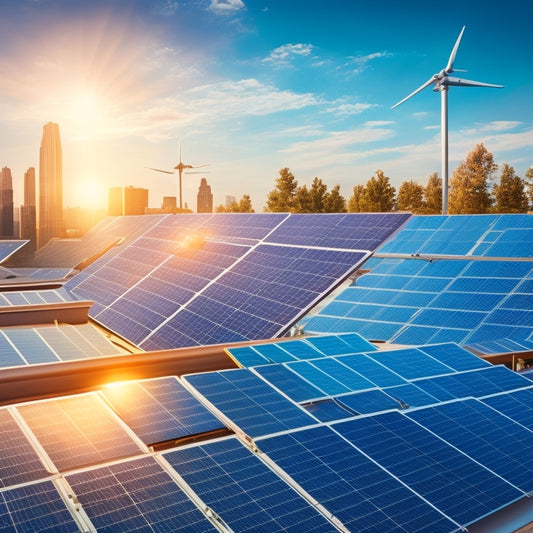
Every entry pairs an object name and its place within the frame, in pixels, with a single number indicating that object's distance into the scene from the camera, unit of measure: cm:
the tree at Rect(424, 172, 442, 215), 10202
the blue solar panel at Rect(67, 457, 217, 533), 764
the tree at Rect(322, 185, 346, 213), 10262
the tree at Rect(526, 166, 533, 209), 9094
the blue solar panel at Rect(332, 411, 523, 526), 935
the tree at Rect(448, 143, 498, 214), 9231
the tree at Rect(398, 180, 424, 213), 10662
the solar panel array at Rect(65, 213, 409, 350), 2241
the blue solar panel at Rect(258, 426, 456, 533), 856
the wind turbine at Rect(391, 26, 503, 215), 5481
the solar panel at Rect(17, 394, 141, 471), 893
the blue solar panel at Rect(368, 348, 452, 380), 1448
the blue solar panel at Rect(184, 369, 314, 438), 1060
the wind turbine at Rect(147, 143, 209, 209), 8706
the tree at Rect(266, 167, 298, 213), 9881
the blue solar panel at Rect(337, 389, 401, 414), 1195
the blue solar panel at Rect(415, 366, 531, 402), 1362
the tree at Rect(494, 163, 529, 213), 8988
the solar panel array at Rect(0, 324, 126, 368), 1755
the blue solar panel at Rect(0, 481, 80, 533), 725
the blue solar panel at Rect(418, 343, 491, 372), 1582
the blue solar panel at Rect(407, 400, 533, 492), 1066
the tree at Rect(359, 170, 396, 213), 9469
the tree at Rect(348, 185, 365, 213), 11254
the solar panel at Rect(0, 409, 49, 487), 818
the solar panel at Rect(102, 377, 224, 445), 998
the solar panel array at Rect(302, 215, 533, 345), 2294
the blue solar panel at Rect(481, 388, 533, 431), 1284
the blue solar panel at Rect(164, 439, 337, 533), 811
